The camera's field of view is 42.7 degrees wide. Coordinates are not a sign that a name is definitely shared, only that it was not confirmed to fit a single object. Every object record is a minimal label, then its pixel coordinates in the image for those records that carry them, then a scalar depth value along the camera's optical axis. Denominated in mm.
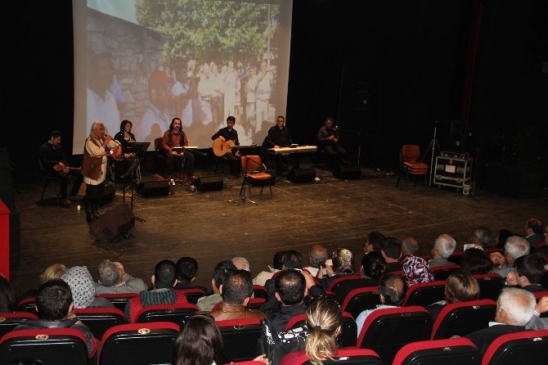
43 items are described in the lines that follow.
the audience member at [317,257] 5887
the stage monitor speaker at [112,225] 8336
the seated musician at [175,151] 11789
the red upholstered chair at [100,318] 4094
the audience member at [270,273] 5594
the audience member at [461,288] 4516
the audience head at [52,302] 3689
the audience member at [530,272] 5024
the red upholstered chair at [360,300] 4809
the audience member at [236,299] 4066
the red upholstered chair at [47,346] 3312
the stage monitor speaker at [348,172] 12758
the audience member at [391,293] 4402
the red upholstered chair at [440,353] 3297
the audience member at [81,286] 4508
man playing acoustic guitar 12180
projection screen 11805
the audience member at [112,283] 5270
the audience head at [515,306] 3936
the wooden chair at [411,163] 12188
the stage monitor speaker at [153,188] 10727
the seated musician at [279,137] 12961
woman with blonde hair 3014
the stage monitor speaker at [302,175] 12234
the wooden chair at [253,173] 11039
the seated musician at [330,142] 13336
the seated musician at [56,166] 10047
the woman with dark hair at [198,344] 2830
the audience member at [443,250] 6156
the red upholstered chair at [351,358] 3043
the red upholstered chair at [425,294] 5035
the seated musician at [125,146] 10680
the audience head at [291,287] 4043
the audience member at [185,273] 5258
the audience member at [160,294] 4539
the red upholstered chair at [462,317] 4254
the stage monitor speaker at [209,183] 11281
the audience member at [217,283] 4758
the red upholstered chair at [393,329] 4102
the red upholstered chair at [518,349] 3531
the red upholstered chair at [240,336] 3842
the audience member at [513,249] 5941
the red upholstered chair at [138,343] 3572
